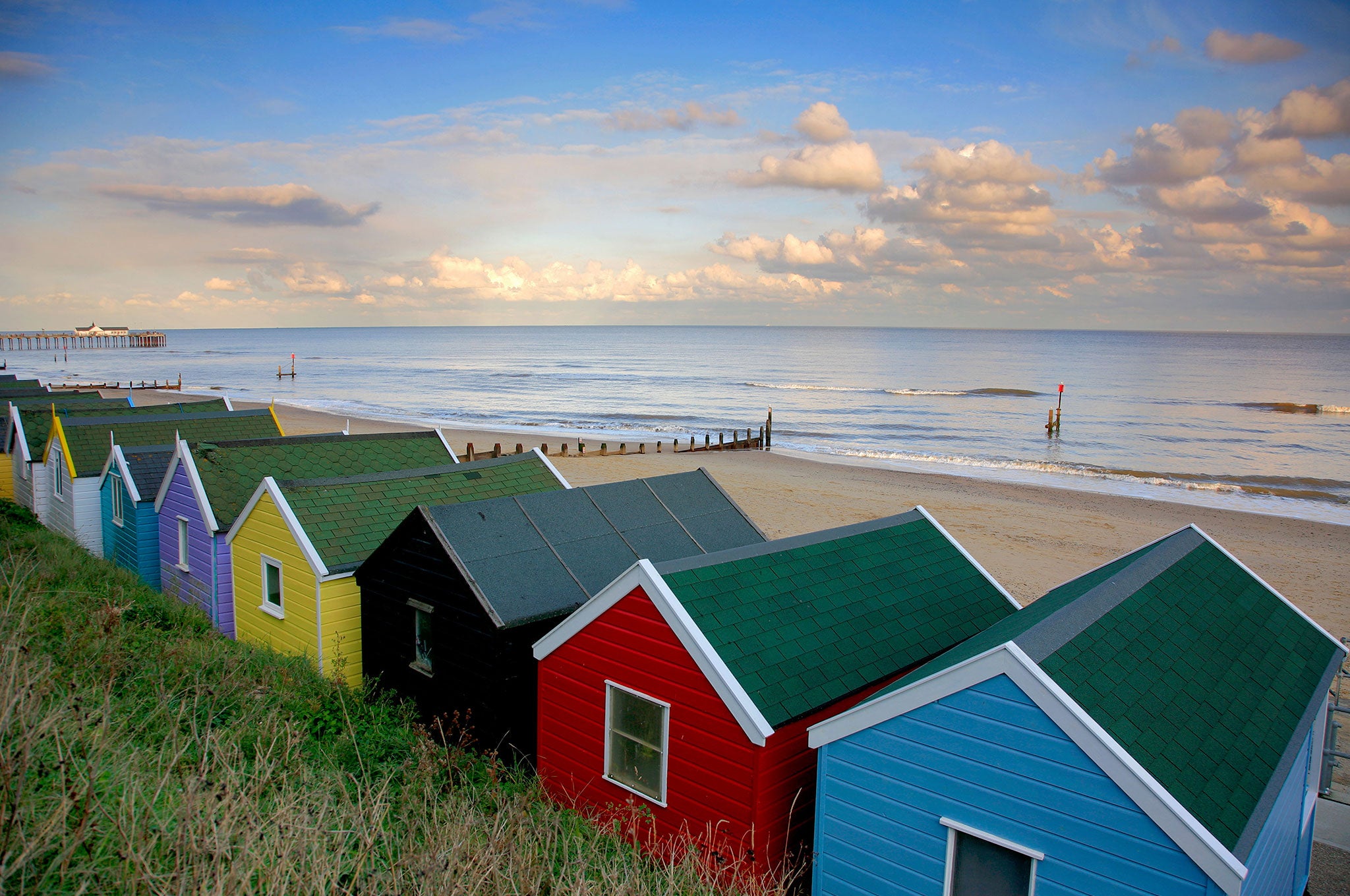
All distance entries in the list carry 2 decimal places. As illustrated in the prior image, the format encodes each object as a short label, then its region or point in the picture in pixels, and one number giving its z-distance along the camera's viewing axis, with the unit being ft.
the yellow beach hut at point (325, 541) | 46.44
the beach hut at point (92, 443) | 72.13
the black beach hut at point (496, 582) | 36.76
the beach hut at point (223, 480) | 55.88
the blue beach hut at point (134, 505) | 64.34
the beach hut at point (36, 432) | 80.18
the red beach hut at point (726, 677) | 27.71
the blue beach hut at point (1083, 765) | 20.72
